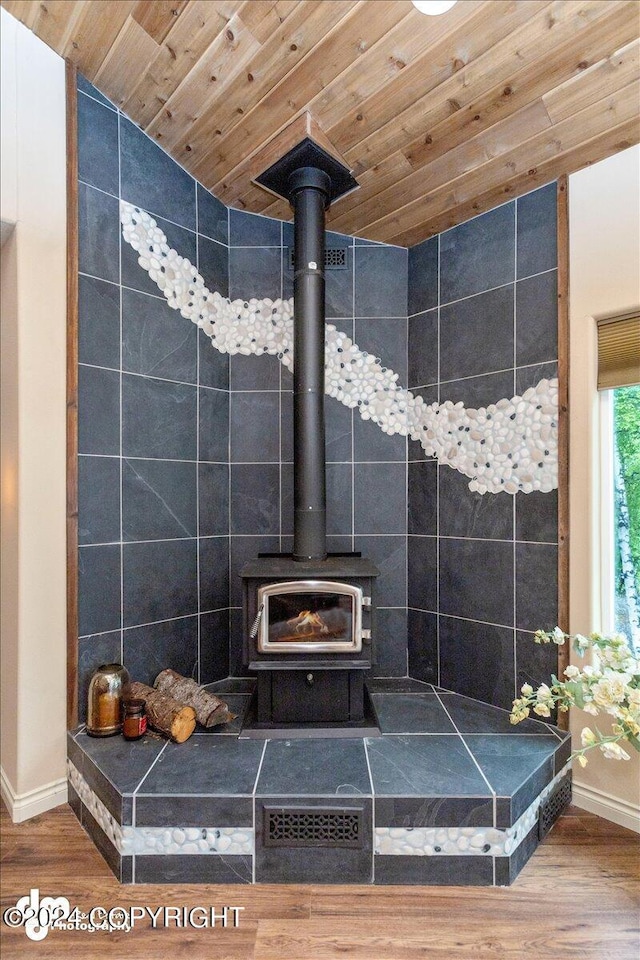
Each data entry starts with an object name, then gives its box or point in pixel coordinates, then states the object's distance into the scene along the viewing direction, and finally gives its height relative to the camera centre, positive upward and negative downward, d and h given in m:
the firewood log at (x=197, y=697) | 2.01 -0.87
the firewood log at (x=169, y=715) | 1.91 -0.89
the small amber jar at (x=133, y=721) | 1.91 -0.90
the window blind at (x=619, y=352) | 1.91 +0.52
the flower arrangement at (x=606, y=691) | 1.43 -0.61
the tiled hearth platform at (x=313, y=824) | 1.58 -1.08
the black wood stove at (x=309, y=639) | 1.97 -0.61
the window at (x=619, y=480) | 1.95 +0.02
